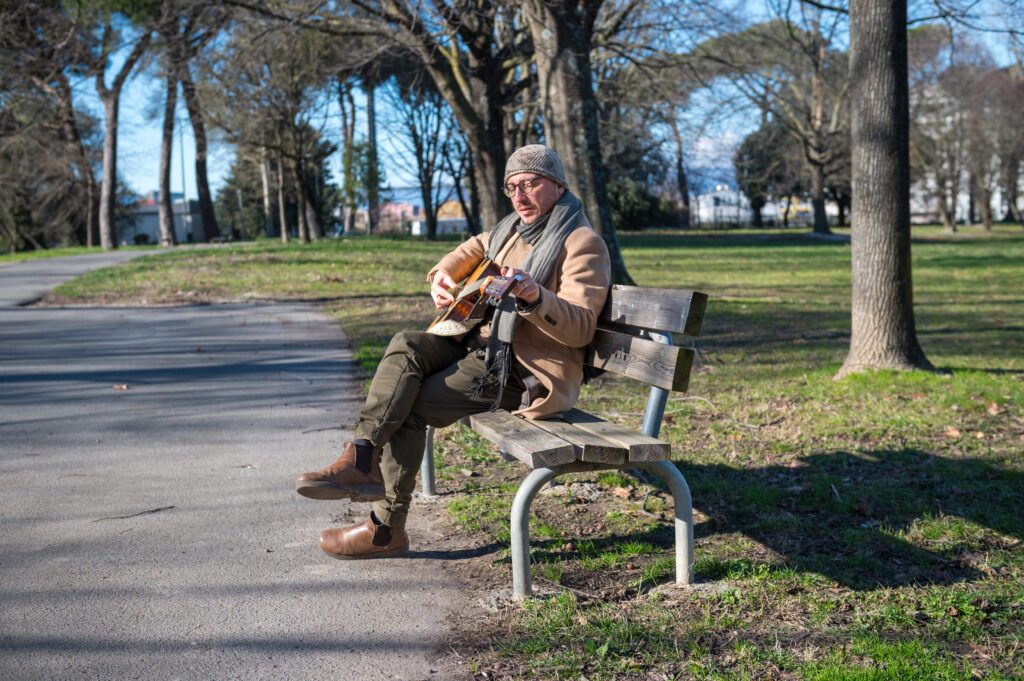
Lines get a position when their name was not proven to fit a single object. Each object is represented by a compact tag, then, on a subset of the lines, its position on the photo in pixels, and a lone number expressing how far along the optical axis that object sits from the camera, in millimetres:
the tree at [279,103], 24812
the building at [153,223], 59969
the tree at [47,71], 15859
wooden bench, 3074
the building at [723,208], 67438
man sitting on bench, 3457
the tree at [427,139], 36656
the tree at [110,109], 26783
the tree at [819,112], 35453
